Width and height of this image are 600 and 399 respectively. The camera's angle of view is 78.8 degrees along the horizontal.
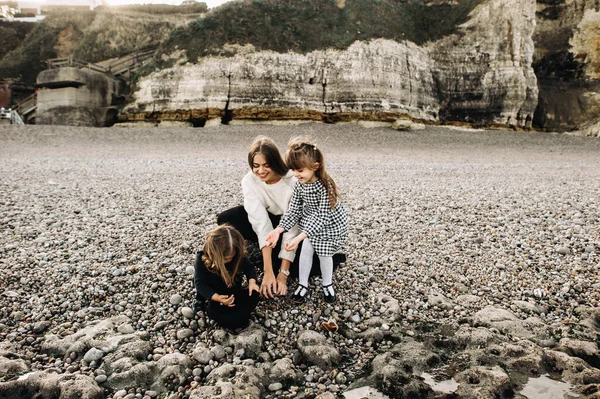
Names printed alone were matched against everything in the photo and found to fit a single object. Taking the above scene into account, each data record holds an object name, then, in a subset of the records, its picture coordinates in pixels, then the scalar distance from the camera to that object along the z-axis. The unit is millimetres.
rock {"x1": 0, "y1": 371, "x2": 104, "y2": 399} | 2430
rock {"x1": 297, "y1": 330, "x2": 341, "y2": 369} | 2855
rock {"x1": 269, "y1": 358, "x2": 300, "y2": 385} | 2701
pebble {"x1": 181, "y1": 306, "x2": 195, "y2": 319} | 3311
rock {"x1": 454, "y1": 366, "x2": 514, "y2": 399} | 2428
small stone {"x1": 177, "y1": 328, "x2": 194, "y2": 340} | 3070
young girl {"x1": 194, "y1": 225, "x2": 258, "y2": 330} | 3068
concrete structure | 22266
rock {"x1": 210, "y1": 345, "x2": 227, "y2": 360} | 2877
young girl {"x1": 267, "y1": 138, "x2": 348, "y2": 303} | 3455
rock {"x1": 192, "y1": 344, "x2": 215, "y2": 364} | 2826
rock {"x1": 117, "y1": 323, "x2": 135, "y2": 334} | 3105
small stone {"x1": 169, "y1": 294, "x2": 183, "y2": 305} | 3494
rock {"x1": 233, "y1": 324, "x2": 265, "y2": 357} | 2949
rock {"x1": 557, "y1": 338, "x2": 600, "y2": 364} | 2781
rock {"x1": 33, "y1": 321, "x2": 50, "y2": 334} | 3111
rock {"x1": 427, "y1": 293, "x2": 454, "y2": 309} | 3574
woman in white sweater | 3537
